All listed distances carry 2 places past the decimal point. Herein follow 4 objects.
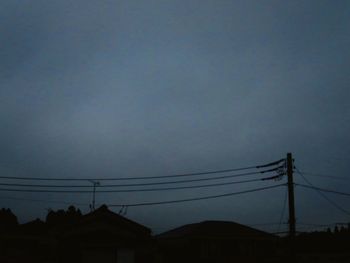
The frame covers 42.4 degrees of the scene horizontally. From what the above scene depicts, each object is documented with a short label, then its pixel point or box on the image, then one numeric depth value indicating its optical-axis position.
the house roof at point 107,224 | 33.84
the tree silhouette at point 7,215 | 61.64
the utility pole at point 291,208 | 27.89
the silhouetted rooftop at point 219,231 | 39.57
